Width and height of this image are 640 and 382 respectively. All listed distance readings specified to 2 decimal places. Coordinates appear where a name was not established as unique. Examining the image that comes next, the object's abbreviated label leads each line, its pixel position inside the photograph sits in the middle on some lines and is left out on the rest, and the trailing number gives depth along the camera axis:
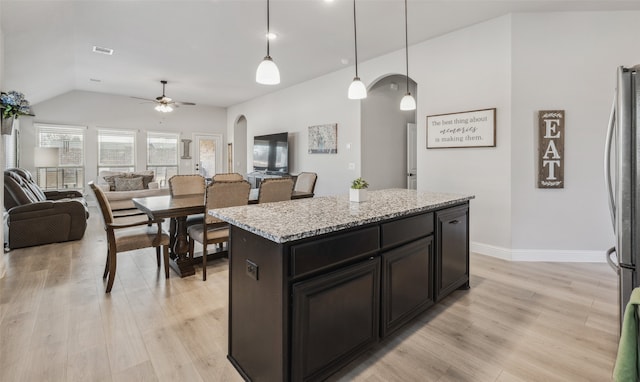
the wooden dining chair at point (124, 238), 2.78
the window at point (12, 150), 5.37
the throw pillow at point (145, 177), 7.16
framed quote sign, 3.74
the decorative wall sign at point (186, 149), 9.21
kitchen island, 1.43
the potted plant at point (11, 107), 3.08
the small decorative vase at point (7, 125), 3.21
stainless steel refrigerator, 1.56
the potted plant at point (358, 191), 2.37
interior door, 6.01
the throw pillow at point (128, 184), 6.84
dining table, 2.99
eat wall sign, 3.51
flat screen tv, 6.85
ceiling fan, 6.16
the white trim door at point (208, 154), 9.47
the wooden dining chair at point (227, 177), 4.34
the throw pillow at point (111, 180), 6.80
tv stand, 7.16
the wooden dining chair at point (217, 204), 3.04
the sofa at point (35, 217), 4.05
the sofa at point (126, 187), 6.20
